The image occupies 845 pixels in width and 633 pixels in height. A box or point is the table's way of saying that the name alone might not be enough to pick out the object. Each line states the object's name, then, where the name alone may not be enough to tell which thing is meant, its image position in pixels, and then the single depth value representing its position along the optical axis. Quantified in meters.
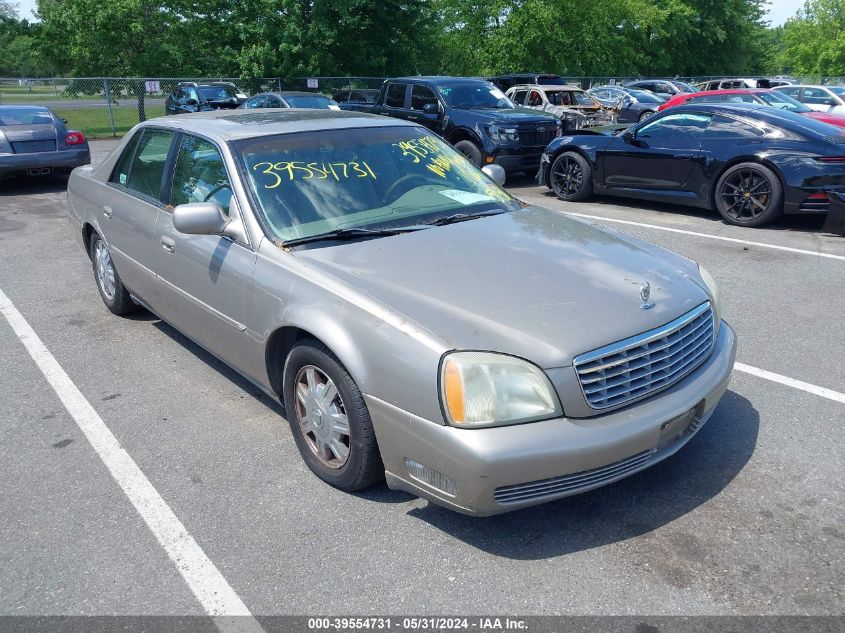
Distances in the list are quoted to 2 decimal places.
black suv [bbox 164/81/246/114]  21.78
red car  16.64
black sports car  8.36
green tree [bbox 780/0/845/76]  46.19
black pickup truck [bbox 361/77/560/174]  12.20
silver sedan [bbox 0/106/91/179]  11.51
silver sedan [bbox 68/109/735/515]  2.75
